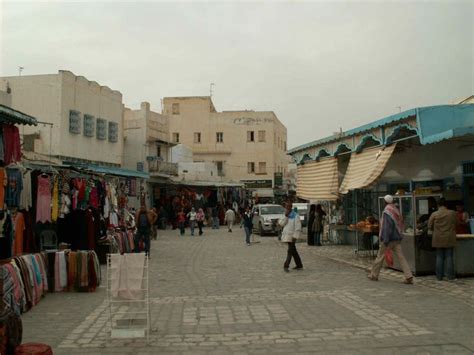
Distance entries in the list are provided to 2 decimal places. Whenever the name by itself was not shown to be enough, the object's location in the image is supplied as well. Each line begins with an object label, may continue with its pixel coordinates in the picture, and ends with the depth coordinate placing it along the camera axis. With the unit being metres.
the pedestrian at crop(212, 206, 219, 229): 35.84
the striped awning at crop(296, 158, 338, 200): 17.03
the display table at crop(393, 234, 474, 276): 10.82
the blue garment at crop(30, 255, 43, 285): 8.77
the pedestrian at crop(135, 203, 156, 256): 16.38
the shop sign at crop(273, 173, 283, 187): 54.97
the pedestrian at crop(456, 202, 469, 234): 12.34
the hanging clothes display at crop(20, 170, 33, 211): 10.20
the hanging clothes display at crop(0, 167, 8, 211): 8.17
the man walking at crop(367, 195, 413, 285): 10.59
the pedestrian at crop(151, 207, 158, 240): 24.92
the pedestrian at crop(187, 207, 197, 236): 28.19
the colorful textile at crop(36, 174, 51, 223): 10.90
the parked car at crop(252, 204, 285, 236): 27.55
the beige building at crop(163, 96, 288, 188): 62.84
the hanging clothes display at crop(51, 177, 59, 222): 11.60
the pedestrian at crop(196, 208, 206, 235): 28.50
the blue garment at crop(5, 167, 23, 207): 9.39
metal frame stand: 6.26
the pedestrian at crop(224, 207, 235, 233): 31.58
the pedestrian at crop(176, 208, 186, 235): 28.67
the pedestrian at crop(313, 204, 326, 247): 19.37
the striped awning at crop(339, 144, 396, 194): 12.55
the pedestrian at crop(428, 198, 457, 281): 10.41
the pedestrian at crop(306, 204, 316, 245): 19.52
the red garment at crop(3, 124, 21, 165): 8.55
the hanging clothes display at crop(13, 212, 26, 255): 9.38
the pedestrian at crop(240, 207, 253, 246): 21.36
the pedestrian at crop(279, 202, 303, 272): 12.59
